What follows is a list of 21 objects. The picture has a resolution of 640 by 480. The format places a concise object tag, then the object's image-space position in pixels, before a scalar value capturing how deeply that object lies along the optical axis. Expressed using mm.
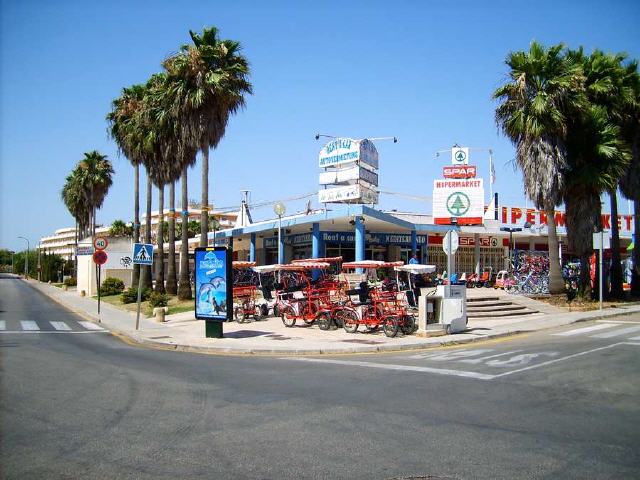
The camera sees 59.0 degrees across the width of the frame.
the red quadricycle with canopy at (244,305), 21391
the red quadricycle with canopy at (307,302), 18906
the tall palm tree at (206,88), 27828
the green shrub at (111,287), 42262
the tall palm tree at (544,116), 24859
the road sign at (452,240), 17297
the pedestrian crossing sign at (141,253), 19984
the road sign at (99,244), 25538
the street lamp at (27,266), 136250
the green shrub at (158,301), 27709
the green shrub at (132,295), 32688
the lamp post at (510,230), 39062
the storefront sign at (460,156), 40219
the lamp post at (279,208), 29386
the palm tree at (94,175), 54156
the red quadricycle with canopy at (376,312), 16734
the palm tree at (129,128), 36156
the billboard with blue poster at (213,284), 16859
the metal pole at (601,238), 22906
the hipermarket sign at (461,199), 36875
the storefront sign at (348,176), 36188
